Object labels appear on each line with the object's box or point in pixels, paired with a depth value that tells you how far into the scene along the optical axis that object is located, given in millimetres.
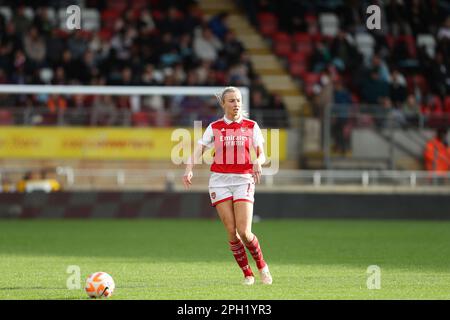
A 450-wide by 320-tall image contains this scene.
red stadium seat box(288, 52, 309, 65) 29844
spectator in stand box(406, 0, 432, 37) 30253
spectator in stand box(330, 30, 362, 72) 28922
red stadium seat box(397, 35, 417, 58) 29417
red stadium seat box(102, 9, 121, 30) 29578
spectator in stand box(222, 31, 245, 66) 28656
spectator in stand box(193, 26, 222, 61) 29047
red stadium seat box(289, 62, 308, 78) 29531
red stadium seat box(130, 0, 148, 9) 30453
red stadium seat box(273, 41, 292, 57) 30227
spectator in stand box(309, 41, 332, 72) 29062
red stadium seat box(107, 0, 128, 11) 30367
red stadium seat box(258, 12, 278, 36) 30984
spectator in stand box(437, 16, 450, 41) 29666
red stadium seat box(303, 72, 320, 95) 28969
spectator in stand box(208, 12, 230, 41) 30058
